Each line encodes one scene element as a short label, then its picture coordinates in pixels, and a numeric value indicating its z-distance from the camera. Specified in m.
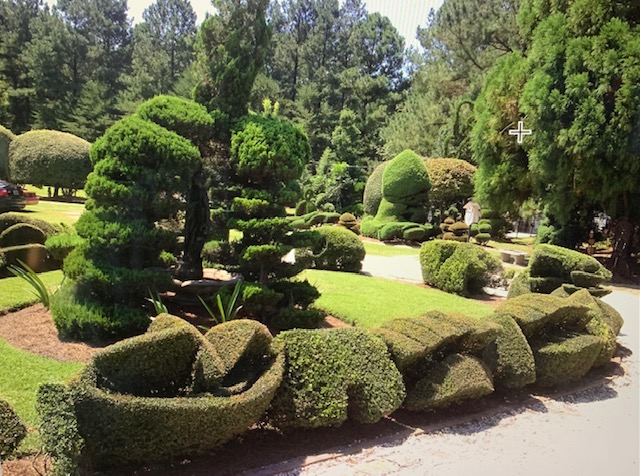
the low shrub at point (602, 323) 6.18
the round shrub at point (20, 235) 9.09
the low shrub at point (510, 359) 5.05
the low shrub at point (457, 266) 10.46
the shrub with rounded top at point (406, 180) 21.28
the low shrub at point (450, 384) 4.36
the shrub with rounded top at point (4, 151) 24.17
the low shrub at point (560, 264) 8.13
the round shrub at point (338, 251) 12.23
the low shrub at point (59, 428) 2.56
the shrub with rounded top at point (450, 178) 22.03
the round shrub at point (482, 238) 20.63
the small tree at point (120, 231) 5.54
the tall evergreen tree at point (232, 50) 6.45
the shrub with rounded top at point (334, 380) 3.76
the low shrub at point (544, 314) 5.48
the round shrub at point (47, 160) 24.08
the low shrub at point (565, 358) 5.37
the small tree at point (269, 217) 6.05
